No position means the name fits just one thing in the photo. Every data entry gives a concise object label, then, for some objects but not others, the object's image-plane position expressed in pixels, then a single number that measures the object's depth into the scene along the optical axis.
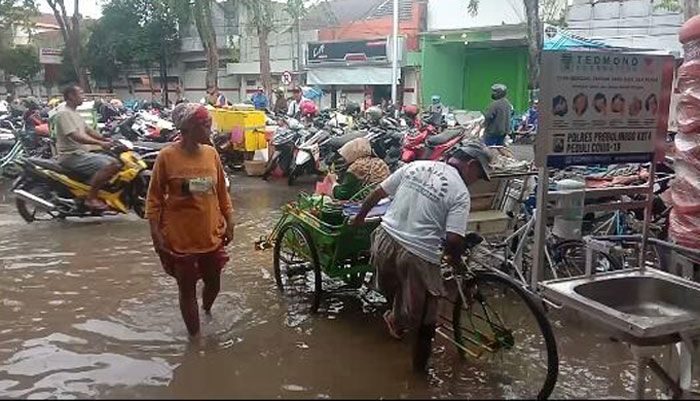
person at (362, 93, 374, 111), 23.20
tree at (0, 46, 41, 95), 40.00
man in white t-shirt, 3.69
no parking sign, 23.48
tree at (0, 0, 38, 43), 37.50
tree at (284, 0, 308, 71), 23.12
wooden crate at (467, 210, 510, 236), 5.24
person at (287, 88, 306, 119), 15.51
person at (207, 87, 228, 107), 18.48
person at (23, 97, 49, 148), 13.29
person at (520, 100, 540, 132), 17.63
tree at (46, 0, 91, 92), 32.50
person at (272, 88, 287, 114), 18.16
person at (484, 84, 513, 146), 11.89
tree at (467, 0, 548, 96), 18.72
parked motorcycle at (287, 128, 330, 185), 11.55
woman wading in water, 4.21
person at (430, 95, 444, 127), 12.75
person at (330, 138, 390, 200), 5.32
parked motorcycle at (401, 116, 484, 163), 8.44
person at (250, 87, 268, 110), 19.33
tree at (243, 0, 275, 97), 22.02
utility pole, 21.98
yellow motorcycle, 8.20
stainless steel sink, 3.25
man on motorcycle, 7.79
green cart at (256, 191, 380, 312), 4.75
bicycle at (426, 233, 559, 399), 3.62
